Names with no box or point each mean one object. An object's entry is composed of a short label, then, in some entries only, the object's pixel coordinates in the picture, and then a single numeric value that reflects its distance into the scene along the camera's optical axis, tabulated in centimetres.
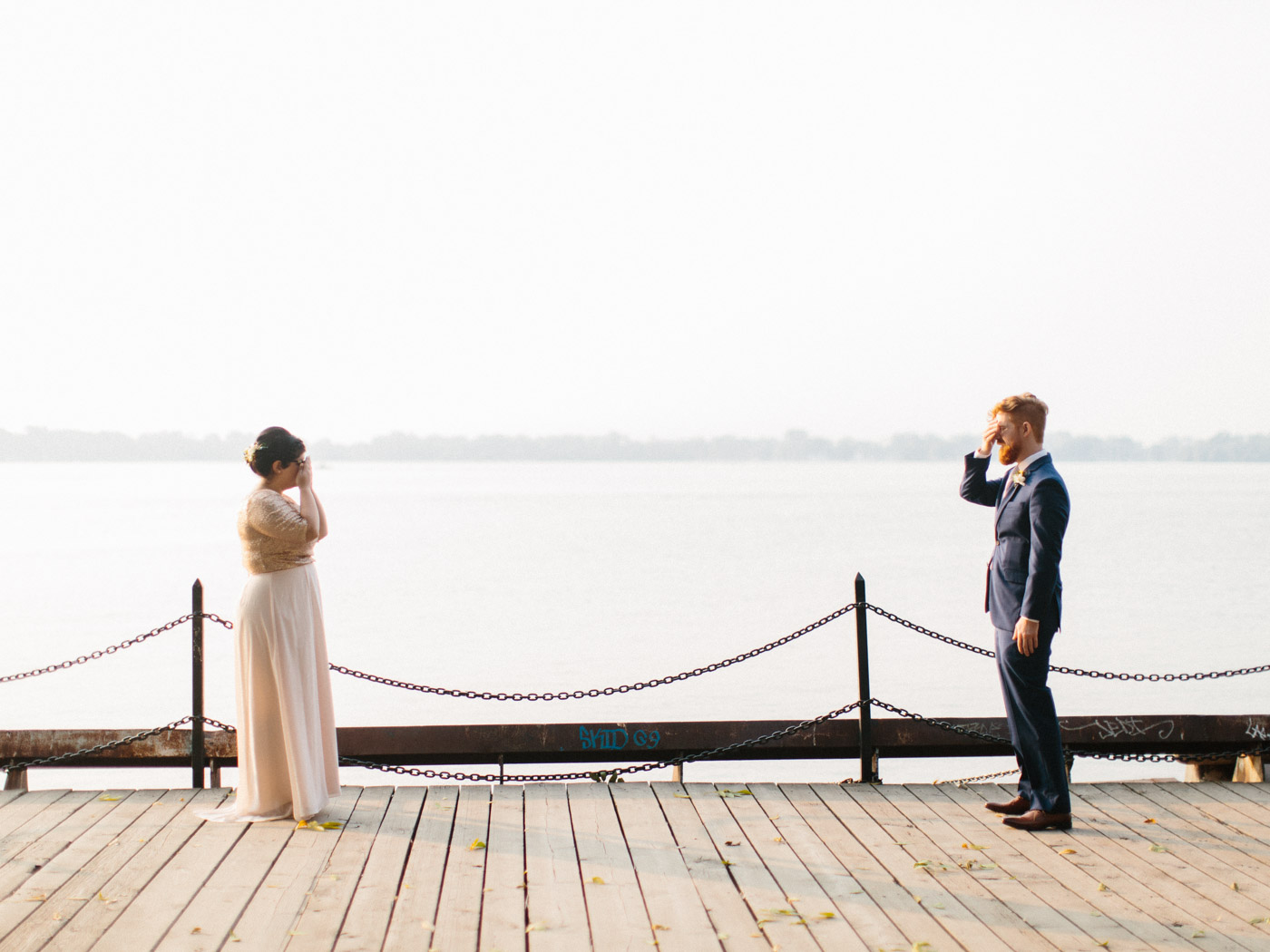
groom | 516
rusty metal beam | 630
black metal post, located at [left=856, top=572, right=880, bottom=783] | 627
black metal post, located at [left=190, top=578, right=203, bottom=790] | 604
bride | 535
